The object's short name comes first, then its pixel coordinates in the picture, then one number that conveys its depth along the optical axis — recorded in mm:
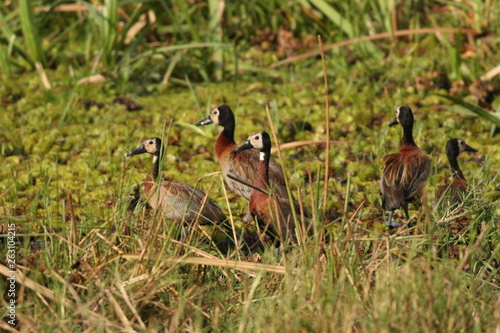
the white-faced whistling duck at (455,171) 10687
